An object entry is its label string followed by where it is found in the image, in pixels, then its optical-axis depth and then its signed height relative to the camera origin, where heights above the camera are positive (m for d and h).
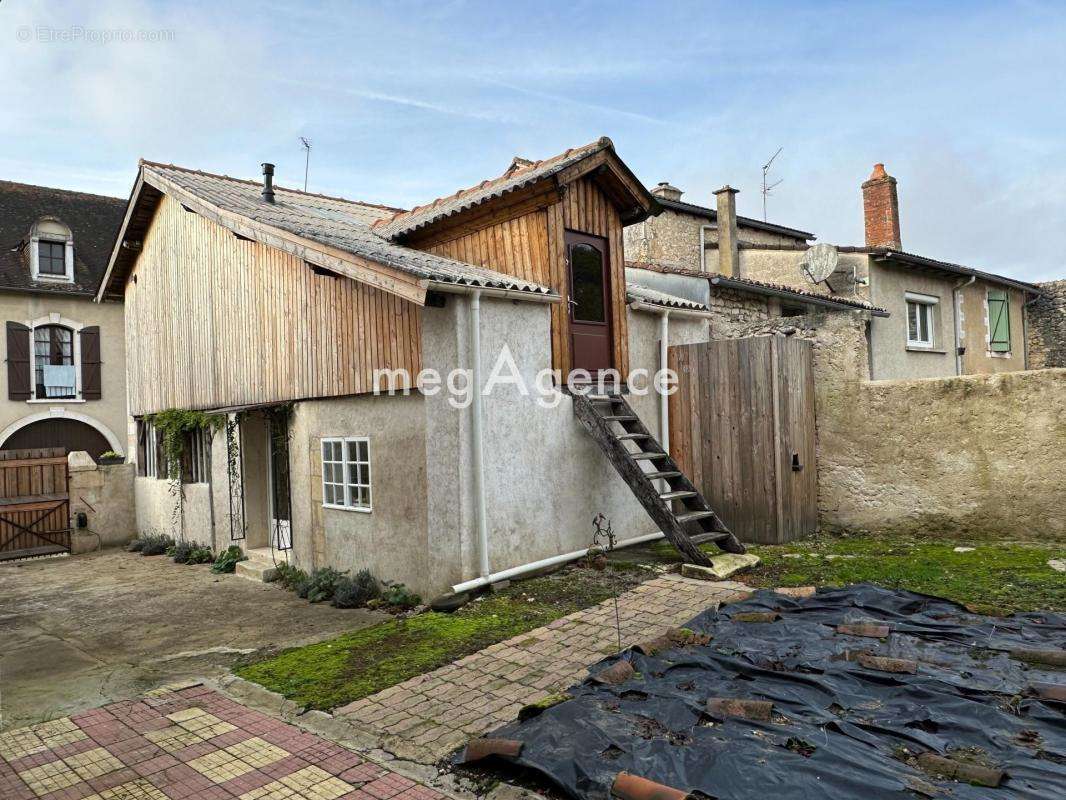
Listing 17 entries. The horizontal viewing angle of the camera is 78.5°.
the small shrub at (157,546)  13.08 -2.40
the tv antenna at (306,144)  15.46 +6.56
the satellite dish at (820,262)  14.02 +3.03
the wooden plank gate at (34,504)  13.22 -1.48
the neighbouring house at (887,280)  14.60 +2.89
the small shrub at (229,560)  10.81 -2.27
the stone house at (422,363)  7.39 +0.72
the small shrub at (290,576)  9.40 -2.28
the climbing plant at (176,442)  12.38 -0.32
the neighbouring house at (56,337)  19.59 +2.92
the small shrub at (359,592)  8.10 -2.16
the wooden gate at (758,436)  8.74 -0.46
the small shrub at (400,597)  7.61 -2.12
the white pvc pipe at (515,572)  7.09 -1.85
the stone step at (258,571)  9.94 -2.30
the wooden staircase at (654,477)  7.76 -0.88
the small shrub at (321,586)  8.60 -2.21
